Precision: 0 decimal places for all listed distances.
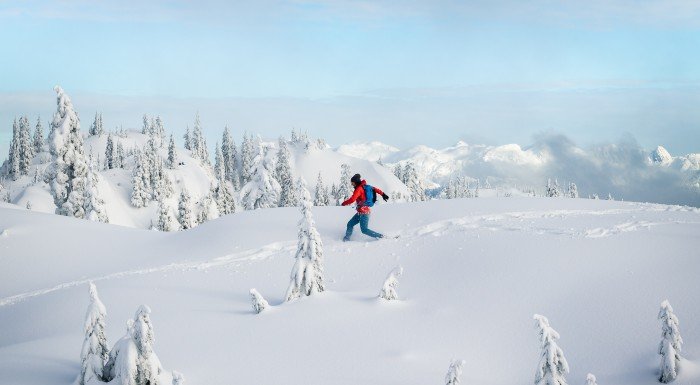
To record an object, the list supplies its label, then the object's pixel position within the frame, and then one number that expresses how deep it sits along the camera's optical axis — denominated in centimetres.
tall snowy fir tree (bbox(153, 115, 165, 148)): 16722
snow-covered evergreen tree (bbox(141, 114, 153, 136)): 16988
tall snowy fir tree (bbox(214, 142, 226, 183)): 14050
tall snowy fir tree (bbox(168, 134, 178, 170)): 11684
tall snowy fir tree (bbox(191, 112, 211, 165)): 15223
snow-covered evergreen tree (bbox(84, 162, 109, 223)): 5088
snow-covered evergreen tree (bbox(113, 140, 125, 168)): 12988
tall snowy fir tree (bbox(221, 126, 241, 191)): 14988
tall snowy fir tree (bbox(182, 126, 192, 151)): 15711
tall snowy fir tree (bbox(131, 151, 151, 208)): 9344
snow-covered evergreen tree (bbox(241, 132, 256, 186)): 14800
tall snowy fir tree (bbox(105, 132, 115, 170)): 12975
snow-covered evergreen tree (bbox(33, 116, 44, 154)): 14188
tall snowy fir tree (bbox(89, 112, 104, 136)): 16025
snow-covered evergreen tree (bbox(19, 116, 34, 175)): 12412
